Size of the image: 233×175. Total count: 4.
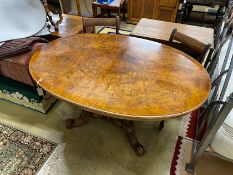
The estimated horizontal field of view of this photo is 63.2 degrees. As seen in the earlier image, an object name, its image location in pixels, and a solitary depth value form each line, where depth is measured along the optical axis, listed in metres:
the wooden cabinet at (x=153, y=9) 3.12
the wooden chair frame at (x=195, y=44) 1.50
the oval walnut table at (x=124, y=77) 1.05
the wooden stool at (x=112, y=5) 3.11
